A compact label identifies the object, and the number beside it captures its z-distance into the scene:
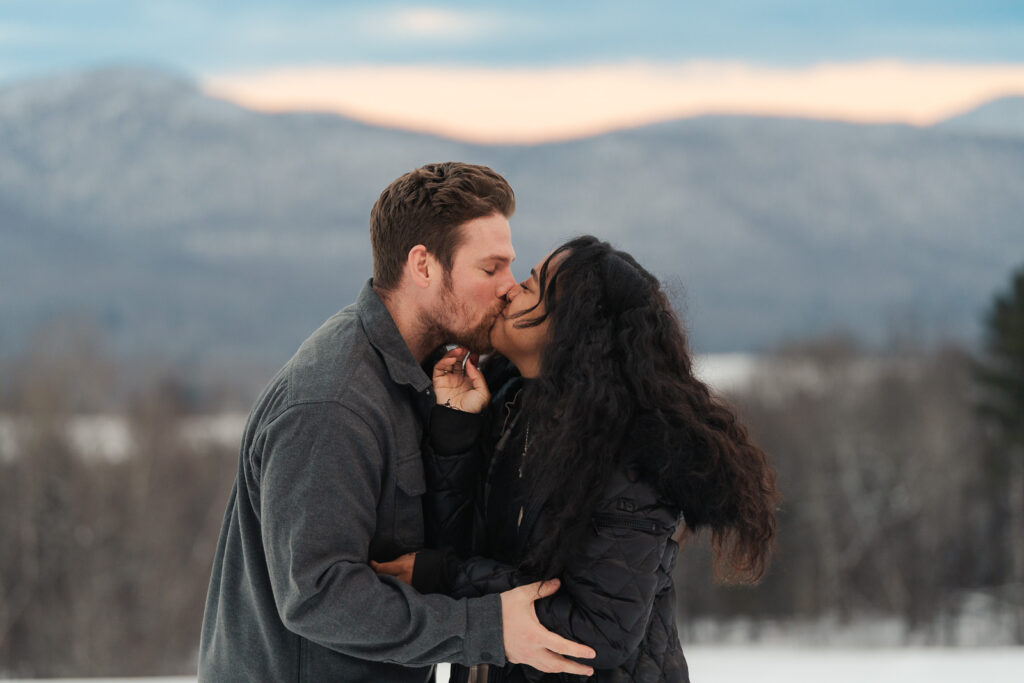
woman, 3.29
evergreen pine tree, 32.15
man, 3.26
